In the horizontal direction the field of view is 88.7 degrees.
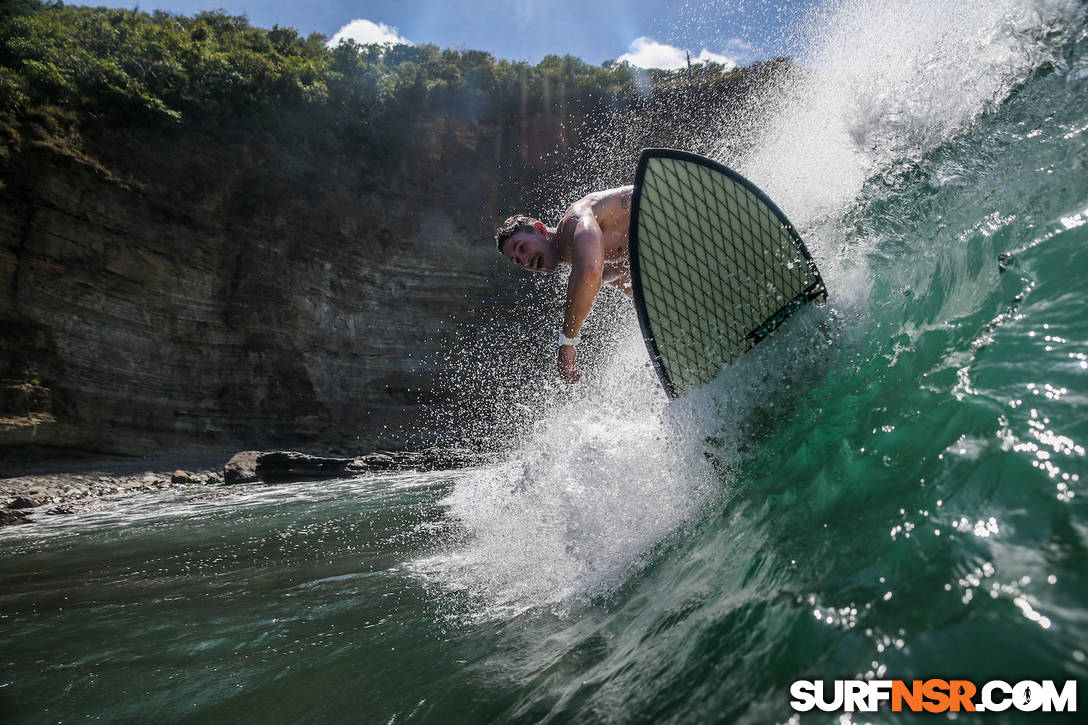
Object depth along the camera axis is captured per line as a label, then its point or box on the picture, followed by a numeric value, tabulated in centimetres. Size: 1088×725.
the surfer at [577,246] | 342
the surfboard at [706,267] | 319
